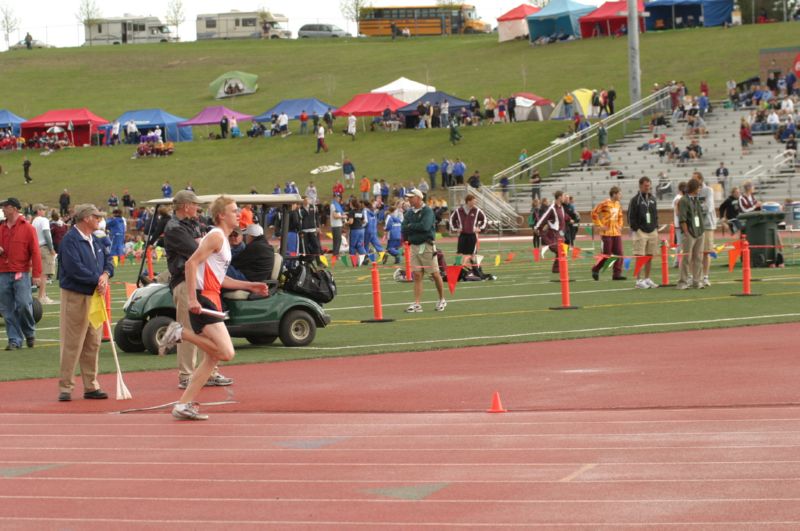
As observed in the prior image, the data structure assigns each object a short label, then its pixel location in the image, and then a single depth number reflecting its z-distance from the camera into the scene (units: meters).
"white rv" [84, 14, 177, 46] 125.56
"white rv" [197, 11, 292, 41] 124.19
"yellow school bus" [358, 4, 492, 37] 115.06
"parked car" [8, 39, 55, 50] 124.81
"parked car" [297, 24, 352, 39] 120.91
